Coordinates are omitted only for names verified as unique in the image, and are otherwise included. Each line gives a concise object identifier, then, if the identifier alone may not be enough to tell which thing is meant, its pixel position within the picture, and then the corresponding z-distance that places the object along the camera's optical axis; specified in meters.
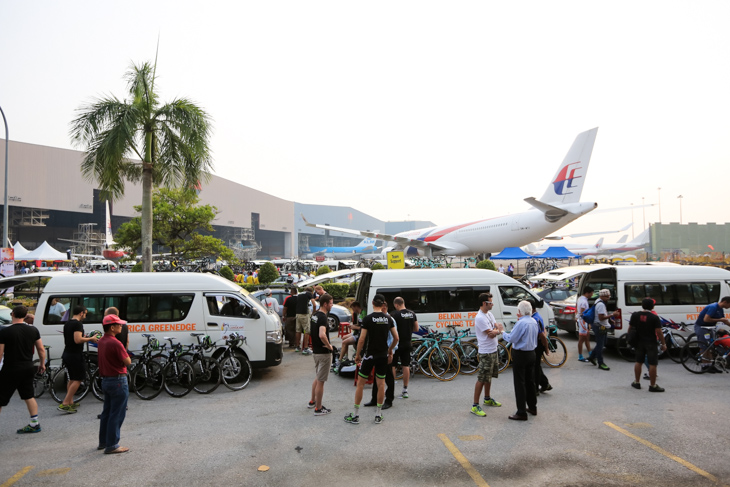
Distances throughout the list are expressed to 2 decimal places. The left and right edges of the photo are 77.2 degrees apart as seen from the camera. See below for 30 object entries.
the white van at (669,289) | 10.66
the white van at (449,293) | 9.95
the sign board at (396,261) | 20.97
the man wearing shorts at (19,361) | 6.06
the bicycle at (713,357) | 9.21
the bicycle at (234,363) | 8.61
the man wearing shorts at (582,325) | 10.61
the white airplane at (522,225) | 31.73
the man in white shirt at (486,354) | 6.97
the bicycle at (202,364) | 8.26
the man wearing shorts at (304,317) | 11.77
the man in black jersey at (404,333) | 7.80
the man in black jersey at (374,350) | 6.50
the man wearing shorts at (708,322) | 9.20
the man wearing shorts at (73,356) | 7.07
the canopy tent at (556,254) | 33.75
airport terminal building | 58.56
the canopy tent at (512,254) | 32.81
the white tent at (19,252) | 37.01
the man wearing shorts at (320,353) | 6.90
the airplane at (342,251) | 101.12
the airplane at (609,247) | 67.19
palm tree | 14.88
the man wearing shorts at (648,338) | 7.91
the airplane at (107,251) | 38.50
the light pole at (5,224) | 18.43
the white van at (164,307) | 8.52
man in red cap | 5.52
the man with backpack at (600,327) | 9.79
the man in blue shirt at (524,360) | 6.59
